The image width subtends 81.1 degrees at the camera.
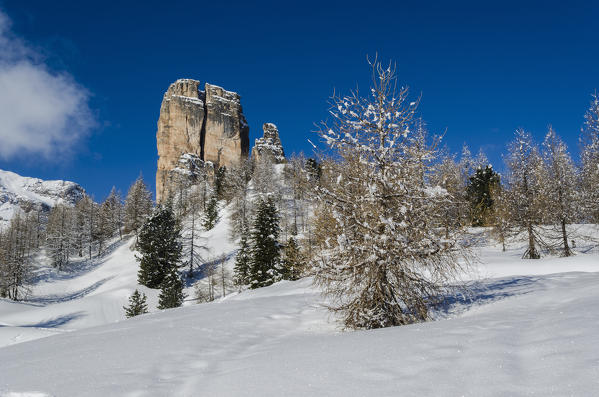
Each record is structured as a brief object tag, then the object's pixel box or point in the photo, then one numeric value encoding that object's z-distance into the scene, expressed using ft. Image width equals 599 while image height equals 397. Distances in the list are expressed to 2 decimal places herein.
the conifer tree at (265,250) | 98.94
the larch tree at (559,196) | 72.79
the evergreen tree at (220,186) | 247.29
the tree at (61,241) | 191.52
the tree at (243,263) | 115.85
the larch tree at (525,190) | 73.87
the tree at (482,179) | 160.47
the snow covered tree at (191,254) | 139.54
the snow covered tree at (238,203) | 171.09
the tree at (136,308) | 81.82
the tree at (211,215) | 199.62
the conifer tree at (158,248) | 122.11
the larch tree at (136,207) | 215.80
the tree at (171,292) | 88.89
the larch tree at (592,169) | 66.90
